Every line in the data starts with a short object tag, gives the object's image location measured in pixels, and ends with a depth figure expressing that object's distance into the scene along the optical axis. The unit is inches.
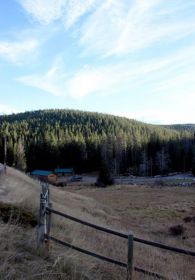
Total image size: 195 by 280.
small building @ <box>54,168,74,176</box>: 2282.5
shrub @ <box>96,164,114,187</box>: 1624.5
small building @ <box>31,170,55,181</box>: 1870.7
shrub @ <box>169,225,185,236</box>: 488.0
